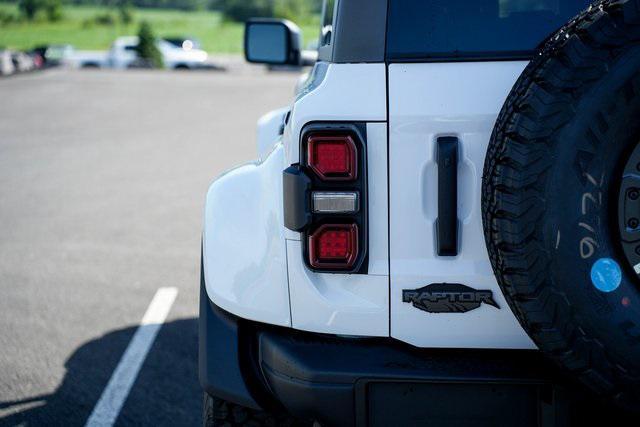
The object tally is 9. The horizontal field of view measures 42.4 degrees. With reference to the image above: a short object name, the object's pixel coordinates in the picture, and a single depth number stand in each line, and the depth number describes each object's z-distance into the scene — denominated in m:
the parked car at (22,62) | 25.20
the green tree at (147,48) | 36.97
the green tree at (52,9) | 71.00
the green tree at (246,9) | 74.31
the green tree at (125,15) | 68.81
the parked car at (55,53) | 29.78
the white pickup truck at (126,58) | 37.22
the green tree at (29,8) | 69.56
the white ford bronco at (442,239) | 1.93
